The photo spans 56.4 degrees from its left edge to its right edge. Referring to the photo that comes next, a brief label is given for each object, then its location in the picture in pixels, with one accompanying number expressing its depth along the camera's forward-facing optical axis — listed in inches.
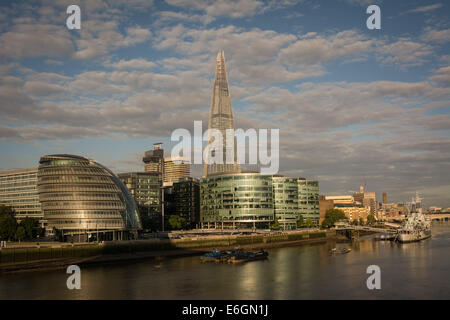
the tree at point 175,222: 6924.2
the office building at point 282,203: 7677.2
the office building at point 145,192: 7677.2
